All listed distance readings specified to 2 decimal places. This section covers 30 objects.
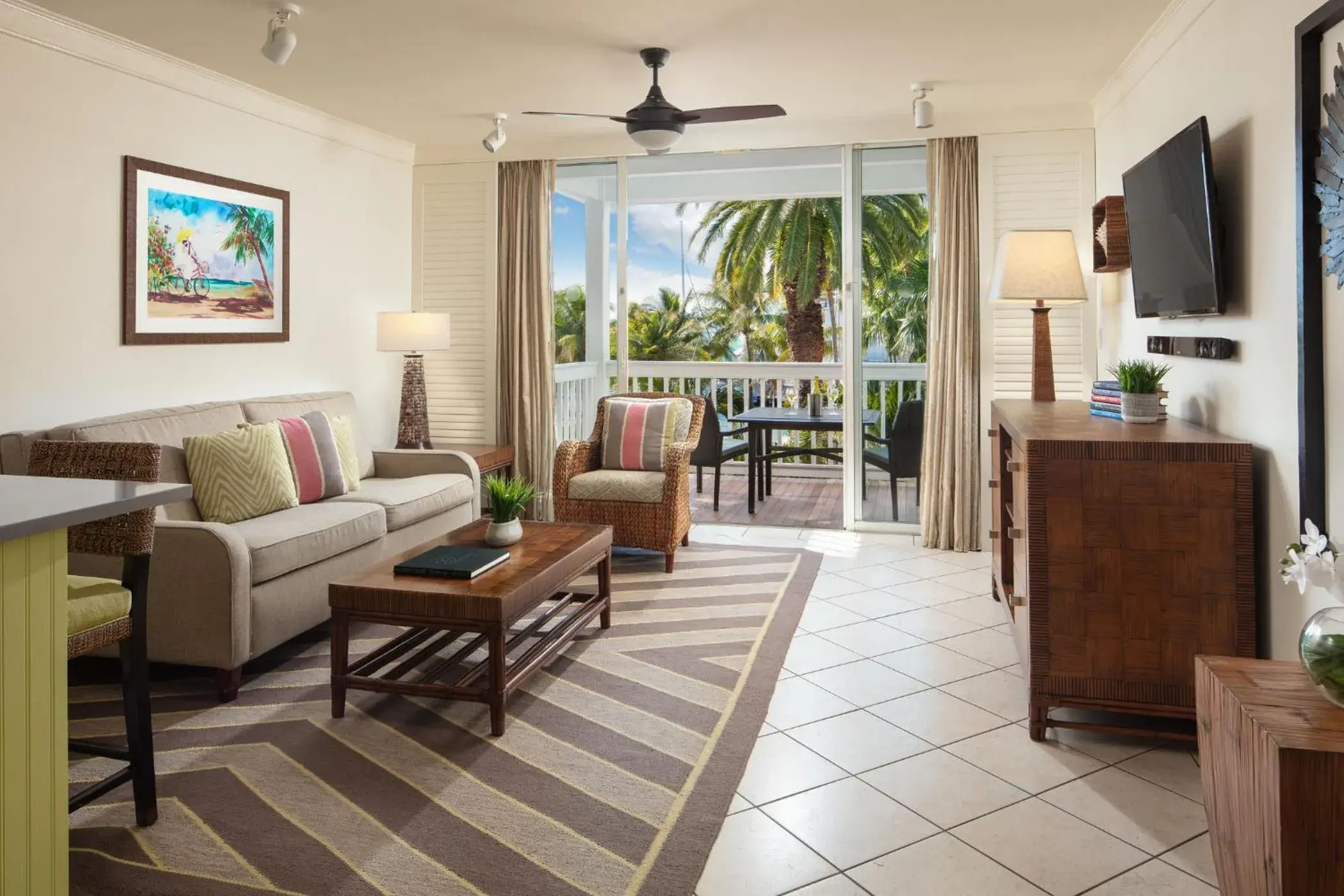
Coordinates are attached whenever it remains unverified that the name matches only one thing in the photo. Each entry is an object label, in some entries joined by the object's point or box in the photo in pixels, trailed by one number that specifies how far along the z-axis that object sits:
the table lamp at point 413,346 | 5.54
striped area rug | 2.09
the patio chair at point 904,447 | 5.77
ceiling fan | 4.05
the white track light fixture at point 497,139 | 5.34
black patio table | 6.36
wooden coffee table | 2.87
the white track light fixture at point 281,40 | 3.54
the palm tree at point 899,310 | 7.84
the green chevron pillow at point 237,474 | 3.76
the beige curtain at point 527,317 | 6.09
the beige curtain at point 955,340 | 5.38
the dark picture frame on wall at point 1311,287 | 2.33
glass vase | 1.67
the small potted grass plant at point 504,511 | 3.46
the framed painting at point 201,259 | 4.03
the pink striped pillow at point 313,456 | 4.22
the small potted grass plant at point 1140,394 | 3.18
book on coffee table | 3.06
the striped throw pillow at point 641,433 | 5.29
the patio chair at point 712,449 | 6.59
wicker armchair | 4.89
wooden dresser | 2.60
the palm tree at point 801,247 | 7.98
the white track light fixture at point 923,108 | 4.74
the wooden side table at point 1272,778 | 1.46
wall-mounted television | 2.93
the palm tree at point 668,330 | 10.04
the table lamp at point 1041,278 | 4.51
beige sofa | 3.13
